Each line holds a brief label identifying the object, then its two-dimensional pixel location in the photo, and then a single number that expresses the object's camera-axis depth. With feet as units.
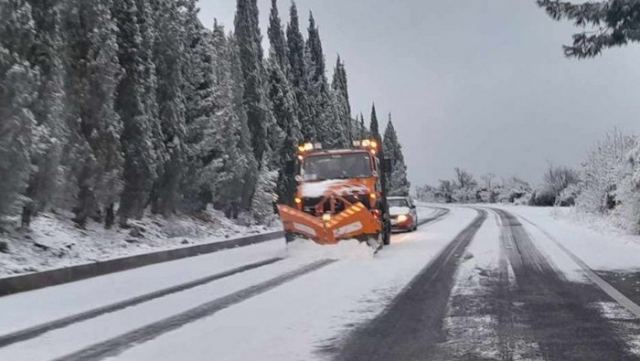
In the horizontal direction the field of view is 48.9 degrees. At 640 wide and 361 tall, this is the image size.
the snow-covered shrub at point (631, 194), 79.87
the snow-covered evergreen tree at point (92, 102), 55.52
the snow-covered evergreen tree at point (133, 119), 63.77
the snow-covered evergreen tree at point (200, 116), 82.02
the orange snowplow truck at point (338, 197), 56.90
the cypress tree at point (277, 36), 189.47
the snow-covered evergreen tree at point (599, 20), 49.11
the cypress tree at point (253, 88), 111.14
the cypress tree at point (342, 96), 233.35
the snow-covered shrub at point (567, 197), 229.25
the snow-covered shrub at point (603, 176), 113.20
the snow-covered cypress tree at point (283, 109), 134.10
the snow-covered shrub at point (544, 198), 262.88
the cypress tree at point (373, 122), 356.46
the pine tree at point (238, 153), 91.66
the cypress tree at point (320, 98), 183.83
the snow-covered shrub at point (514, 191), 303.48
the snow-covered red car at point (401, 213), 92.02
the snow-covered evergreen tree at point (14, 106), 41.45
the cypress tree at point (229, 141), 90.33
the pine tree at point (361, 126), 311.27
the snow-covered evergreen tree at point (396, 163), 312.75
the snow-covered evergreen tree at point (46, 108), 46.26
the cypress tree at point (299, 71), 164.96
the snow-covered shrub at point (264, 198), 106.52
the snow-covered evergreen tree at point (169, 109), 73.46
